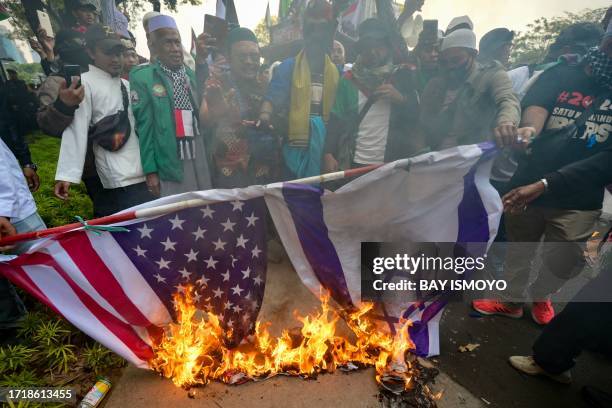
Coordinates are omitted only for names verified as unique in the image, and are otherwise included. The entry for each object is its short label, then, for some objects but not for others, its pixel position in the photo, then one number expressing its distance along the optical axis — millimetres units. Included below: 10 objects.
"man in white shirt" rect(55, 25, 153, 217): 2684
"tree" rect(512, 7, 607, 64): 24122
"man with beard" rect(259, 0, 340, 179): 3459
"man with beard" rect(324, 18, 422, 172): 3289
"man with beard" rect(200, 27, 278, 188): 3275
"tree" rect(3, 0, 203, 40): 10988
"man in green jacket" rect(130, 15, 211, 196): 2898
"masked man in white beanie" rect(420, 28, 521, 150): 2949
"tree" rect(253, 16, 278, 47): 34112
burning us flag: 2012
